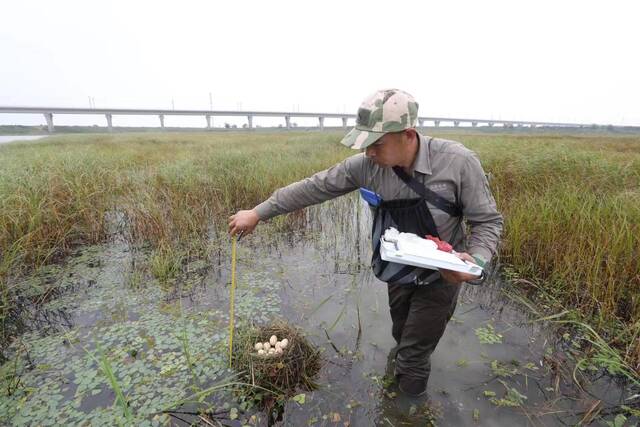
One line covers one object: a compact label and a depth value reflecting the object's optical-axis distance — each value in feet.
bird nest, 7.14
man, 5.20
